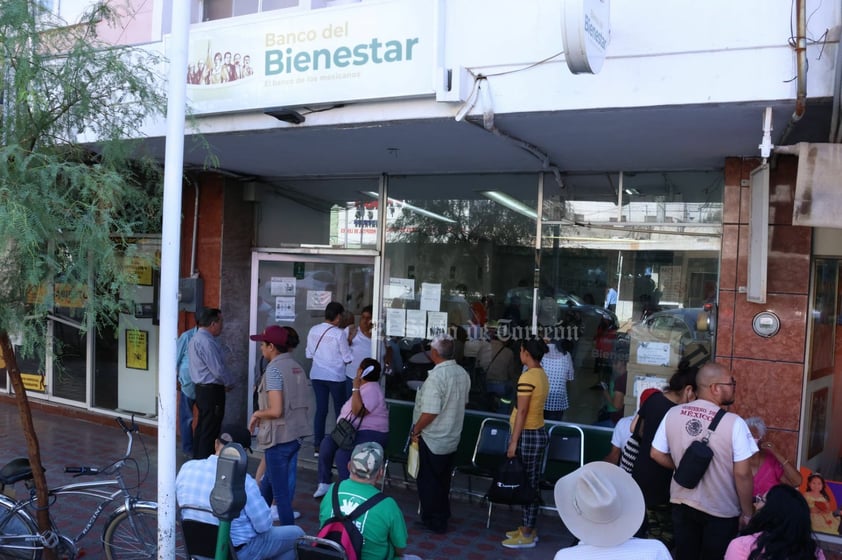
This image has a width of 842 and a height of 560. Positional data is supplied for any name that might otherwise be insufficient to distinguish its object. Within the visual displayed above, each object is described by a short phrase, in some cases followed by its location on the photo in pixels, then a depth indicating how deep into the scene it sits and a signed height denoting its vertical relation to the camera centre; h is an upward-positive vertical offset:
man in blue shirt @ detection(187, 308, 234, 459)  6.71 -1.24
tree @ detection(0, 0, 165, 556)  3.56 +0.42
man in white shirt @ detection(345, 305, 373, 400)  7.48 -0.89
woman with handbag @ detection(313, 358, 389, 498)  5.63 -1.31
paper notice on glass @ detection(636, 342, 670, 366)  6.29 -0.74
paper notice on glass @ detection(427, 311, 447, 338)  7.26 -0.62
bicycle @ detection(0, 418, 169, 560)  4.24 -1.75
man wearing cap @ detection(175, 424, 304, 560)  3.68 -1.38
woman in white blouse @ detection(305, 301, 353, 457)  7.27 -1.06
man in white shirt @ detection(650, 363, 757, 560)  3.78 -1.10
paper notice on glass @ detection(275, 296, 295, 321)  8.23 -0.59
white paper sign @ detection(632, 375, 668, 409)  6.29 -1.01
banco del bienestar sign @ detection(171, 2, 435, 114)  4.79 +1.53
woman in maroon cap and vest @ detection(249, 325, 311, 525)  5.24 -1.20
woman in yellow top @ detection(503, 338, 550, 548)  5.45 -1.27
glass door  7.85 -0.35
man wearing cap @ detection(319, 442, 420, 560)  3.38 -1.25
